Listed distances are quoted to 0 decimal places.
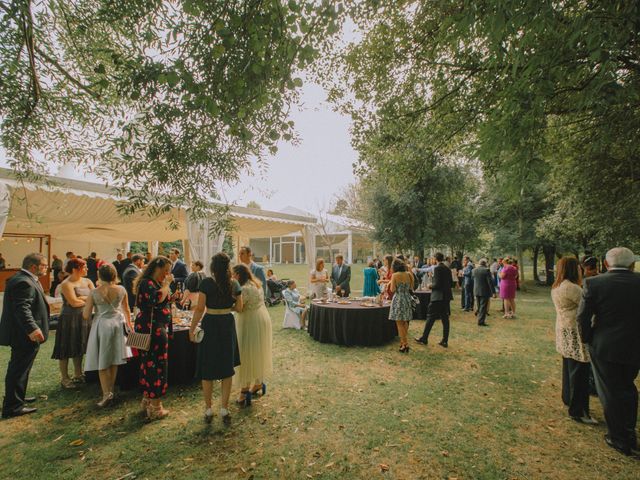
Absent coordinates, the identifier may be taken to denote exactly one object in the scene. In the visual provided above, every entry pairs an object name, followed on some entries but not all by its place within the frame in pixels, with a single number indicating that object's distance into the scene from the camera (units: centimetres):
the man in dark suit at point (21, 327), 359
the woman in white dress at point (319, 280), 926
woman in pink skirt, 933
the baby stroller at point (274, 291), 1170
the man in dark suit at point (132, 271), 588
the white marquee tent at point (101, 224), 685
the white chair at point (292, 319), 809
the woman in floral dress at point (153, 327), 362
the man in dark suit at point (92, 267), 952
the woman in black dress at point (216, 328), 352
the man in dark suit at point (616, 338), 296
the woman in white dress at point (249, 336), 402
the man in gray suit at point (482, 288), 860
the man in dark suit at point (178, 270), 843
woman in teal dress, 948
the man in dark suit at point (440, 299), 646
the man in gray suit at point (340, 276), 987
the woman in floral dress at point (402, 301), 613
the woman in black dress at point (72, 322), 424
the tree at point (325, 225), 2538
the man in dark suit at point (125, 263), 824
